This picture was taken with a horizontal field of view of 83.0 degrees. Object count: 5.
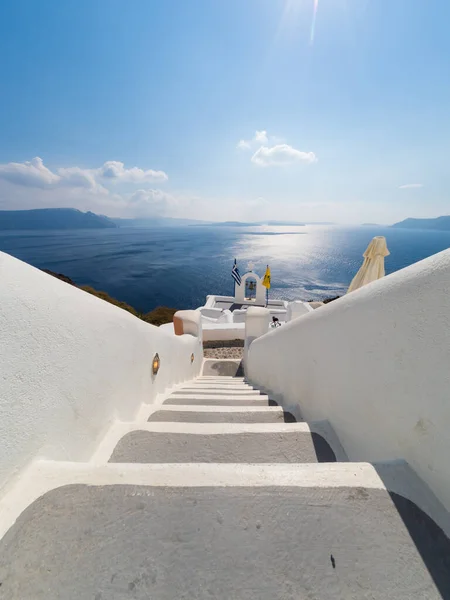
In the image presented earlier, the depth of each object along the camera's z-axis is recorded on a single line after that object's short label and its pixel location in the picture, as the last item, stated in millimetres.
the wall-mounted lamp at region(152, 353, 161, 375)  3074
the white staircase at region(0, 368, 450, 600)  816
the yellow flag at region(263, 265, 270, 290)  17094
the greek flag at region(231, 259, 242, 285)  17675
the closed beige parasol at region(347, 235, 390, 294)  5449
